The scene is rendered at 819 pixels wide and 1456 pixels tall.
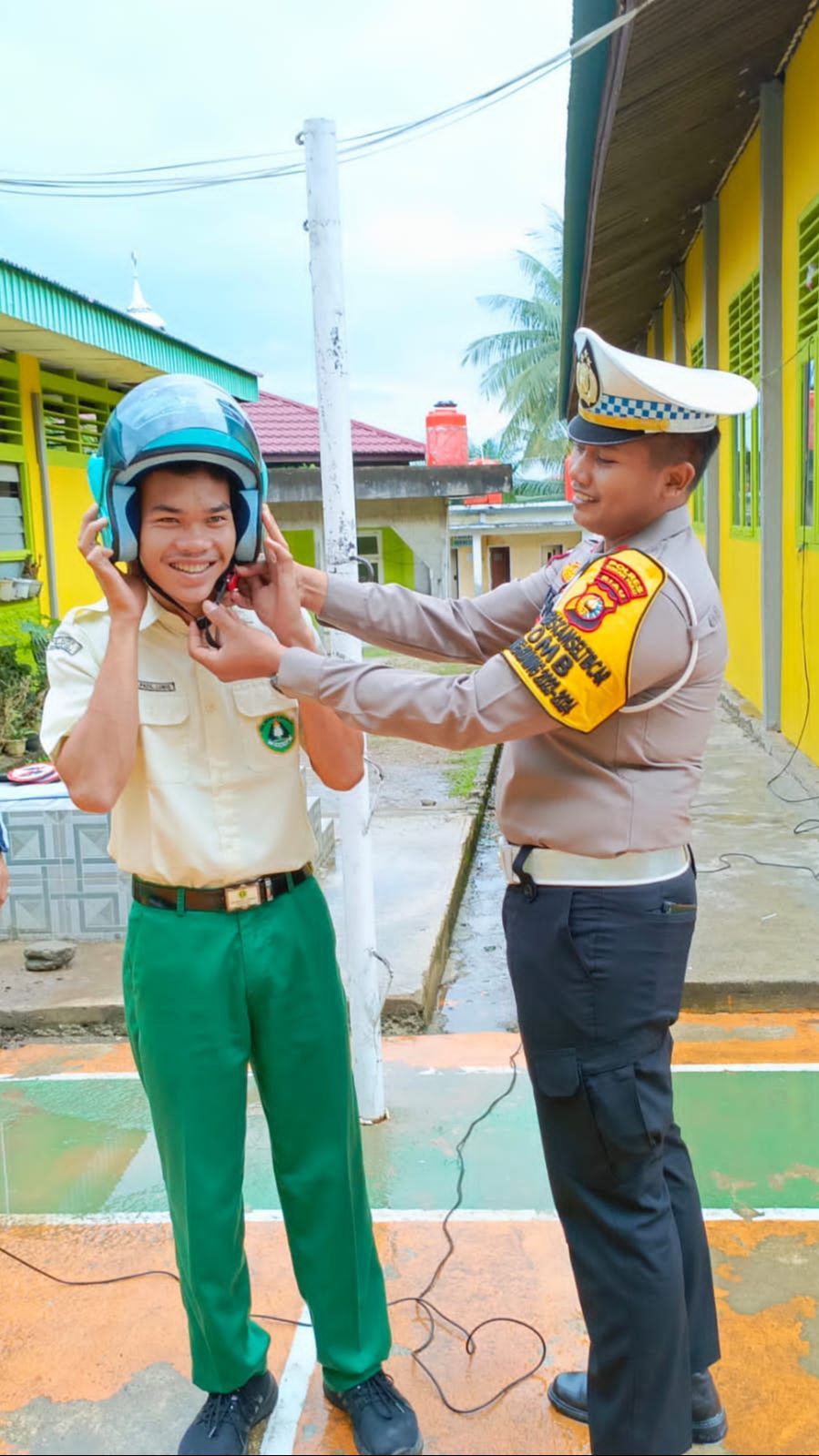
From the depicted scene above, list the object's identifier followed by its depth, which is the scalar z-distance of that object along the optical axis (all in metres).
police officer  1.97
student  2.02
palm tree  35.28
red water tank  19.75
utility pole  3.05
